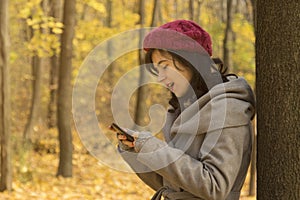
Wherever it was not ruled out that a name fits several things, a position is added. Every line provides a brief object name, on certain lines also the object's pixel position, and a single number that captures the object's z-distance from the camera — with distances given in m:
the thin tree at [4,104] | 8.52
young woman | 2.14
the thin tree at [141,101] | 15.46
